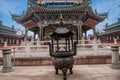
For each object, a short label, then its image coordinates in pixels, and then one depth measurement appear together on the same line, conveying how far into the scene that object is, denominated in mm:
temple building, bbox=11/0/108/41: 7986
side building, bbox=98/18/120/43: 14981
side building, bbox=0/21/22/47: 14884
